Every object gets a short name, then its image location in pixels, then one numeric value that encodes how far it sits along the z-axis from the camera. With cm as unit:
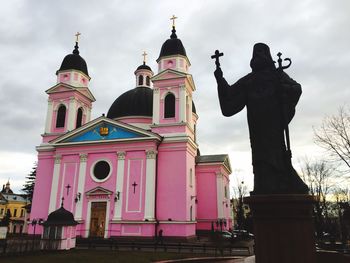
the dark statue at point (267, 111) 519
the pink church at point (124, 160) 2795
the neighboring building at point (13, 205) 7706
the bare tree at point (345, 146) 1883
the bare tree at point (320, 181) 3522
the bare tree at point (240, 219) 4284
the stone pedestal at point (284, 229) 450
